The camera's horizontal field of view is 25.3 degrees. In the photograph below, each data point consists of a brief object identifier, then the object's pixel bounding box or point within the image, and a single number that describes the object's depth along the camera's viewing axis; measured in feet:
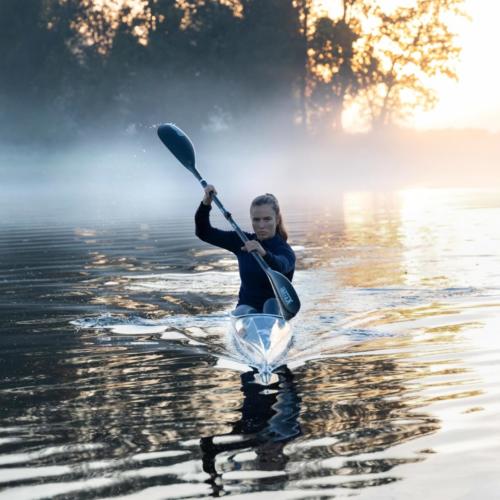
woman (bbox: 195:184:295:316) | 34.24
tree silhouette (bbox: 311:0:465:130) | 203.00
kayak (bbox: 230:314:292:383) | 29.40
